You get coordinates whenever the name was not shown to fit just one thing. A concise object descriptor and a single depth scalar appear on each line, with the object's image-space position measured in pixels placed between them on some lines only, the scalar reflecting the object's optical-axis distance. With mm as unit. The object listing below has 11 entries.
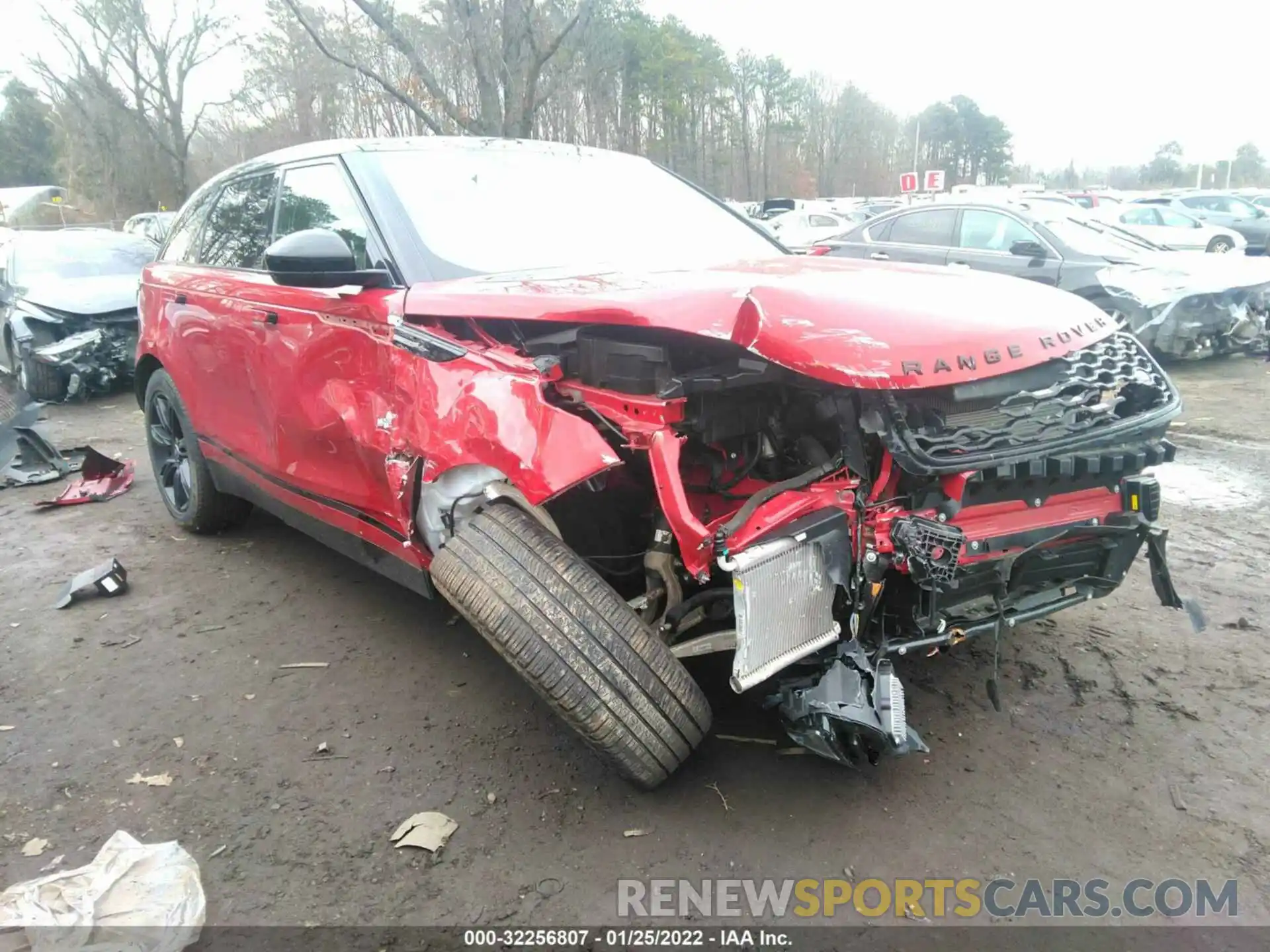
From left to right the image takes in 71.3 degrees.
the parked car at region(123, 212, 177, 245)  13679
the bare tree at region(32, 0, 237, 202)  27609
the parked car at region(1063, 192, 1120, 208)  22188
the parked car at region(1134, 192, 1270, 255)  20328
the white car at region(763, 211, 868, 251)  19859
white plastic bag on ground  1888
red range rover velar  2176
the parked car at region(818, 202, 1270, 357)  7852
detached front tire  2268
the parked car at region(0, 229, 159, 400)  8625
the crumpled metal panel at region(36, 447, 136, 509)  5672
